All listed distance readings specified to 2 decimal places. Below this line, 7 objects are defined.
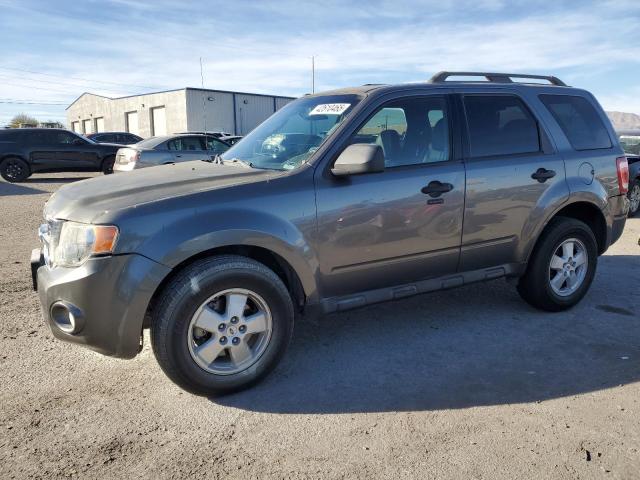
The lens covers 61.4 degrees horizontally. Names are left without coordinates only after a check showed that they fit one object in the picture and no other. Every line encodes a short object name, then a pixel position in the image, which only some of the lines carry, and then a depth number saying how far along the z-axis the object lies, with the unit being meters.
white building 44.00
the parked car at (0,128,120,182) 15.86
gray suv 3.01
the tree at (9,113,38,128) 76.89
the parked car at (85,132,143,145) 28.11
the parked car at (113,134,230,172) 12.14
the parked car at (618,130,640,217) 10.11
